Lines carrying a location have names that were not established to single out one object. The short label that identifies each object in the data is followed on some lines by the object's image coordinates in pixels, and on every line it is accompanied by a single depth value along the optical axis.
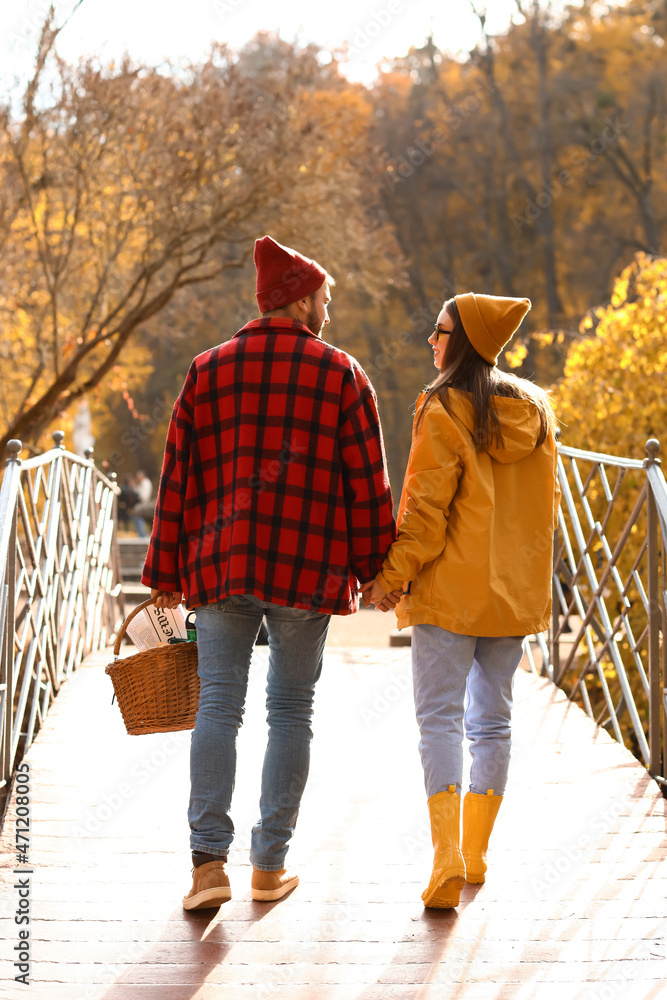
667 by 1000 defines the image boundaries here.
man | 4.96
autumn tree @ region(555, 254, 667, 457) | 13.69
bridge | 4.55
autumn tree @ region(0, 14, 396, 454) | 18.41
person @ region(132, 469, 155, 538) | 39.03
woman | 5.20
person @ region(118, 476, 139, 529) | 43.22
